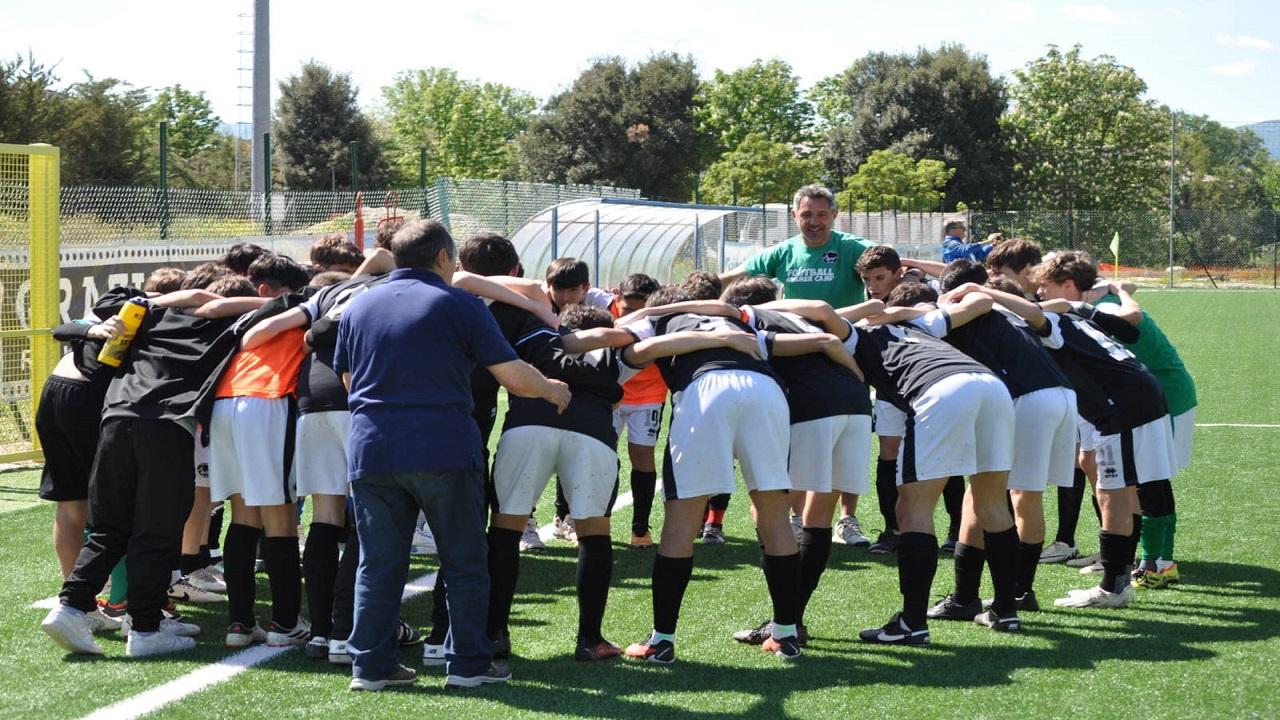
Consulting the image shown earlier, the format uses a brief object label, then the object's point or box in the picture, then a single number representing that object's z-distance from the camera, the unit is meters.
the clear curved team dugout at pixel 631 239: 23.84
